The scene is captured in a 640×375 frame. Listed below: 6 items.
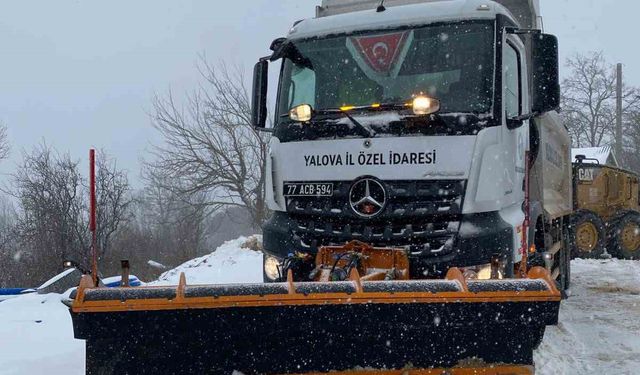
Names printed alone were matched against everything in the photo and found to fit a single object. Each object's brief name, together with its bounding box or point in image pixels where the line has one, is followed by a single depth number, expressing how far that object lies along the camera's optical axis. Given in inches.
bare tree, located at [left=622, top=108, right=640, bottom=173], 1736.0
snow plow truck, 123.2
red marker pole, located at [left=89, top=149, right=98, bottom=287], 136.3
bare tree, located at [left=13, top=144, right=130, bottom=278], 882.8
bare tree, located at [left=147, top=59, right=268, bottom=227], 963.3
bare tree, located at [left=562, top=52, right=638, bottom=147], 1910.7
